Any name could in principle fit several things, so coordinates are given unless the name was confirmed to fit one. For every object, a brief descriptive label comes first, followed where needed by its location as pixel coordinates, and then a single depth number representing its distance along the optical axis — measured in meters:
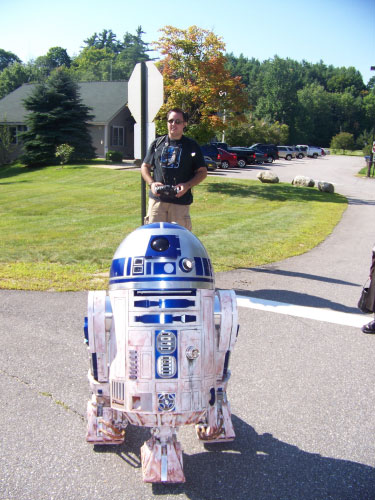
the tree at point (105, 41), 150.38
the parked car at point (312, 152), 62.12
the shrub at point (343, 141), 89.25
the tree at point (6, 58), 132.88
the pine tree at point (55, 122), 33.28
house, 38.44
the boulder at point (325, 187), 22.28
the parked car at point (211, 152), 32.22
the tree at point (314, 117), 98.06
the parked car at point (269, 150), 43.66
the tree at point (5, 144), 36.03
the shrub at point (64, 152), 31.77
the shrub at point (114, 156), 33.88
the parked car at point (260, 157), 42.25
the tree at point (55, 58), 131.79
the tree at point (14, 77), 82.56
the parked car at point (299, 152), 58.33
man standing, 4.95
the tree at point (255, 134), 53.66
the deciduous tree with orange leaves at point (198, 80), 19.25
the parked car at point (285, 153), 54.44
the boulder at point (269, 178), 24.62
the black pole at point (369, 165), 34.62
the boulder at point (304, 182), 24.47
